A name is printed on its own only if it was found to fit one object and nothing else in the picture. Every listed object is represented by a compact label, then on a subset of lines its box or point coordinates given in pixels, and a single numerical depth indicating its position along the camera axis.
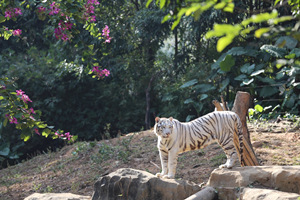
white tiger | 10.36
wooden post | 12.53
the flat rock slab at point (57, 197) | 11.49
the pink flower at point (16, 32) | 12.39
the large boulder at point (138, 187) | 10.32
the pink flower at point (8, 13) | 11.74
